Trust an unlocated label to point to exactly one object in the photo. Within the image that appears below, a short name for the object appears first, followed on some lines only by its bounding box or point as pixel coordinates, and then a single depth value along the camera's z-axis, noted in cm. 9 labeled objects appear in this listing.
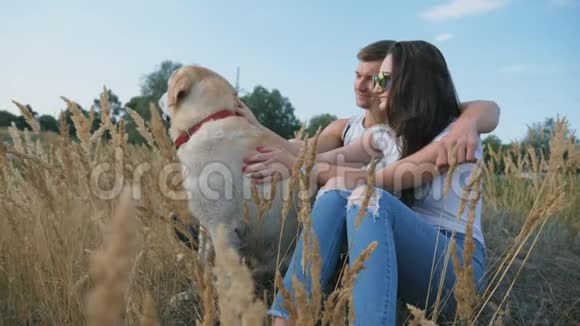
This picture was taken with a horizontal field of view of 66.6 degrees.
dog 217
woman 150
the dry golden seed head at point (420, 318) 77
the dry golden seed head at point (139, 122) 162
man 197
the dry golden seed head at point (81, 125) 166
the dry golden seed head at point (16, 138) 212
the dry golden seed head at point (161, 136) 95
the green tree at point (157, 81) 3822
